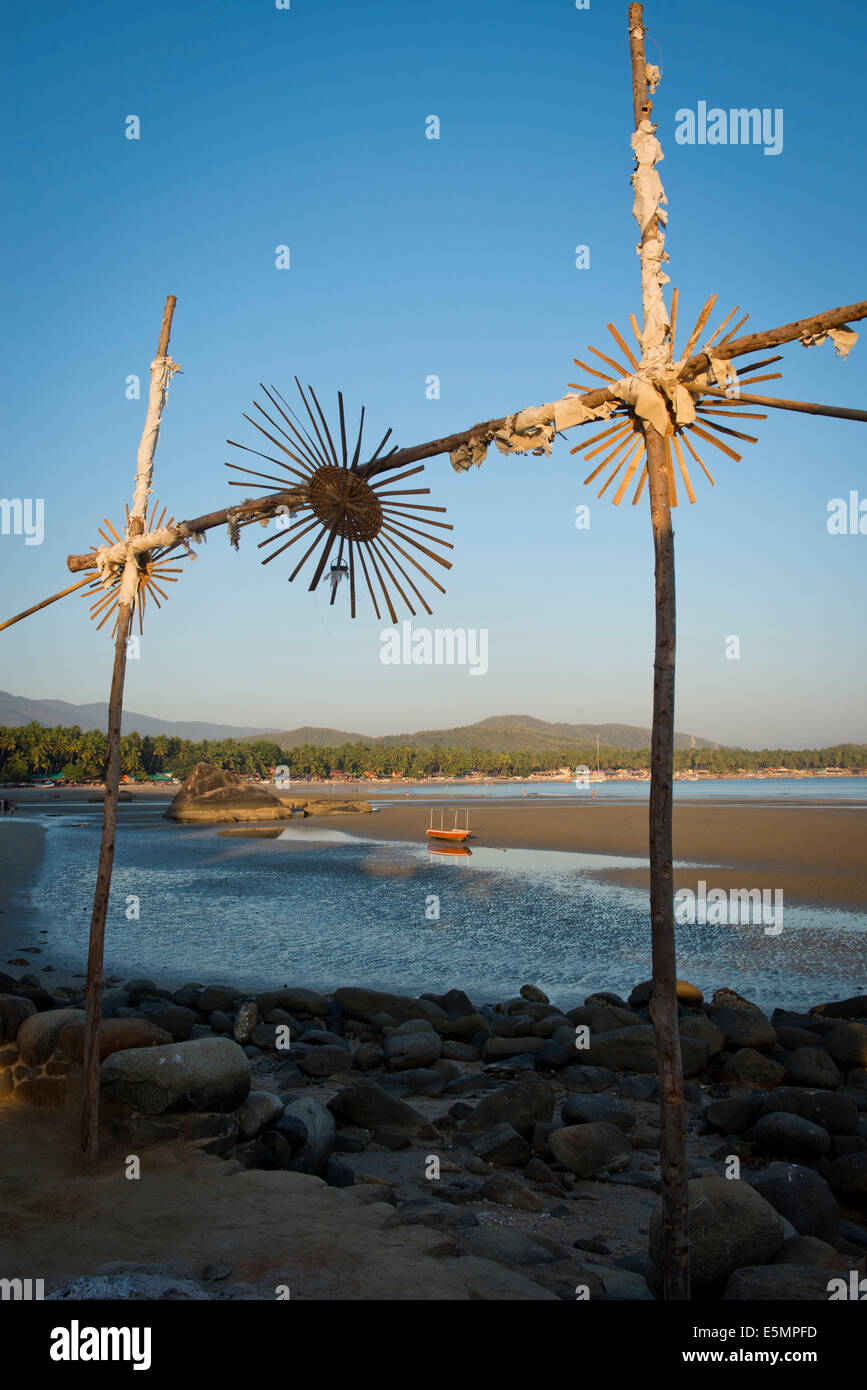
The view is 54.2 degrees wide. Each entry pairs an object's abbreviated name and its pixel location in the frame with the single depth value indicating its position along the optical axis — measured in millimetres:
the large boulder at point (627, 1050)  11469
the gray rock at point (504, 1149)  8633
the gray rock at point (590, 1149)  8422
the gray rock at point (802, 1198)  6848
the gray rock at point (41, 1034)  8672
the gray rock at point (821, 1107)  9137
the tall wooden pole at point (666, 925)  4297
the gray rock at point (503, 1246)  6004
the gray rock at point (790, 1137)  8453
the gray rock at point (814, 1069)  10766
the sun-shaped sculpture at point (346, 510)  5926
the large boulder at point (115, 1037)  8398
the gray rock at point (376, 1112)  9398
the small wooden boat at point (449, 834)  44531
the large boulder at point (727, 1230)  5668
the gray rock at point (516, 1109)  9375
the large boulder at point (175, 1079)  7535
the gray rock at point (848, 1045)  11195
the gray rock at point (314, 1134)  7759
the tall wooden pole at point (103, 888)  7094
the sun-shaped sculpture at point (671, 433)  4453
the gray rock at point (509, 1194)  7566
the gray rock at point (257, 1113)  7855
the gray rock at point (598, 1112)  9391
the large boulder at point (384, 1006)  13609
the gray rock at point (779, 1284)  5133
